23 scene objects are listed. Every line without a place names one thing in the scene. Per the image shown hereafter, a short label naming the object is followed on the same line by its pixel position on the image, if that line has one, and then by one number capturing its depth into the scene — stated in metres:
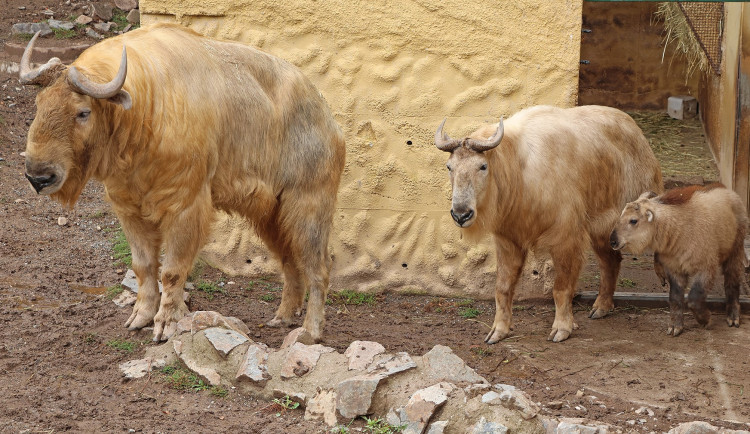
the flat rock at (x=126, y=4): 12.80
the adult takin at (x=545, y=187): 5.98
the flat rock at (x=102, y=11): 12.47
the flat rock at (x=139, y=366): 5.21
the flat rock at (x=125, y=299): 6.34
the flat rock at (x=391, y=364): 4.75
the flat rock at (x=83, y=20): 12.30
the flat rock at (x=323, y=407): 4.67
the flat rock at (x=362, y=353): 4.92
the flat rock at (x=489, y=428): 4.29
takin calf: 6.42
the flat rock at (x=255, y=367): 4.99
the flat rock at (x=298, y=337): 5.33
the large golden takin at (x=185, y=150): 4.98
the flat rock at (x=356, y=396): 4.62
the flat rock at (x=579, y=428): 4.24
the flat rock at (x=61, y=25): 12.07
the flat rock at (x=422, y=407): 4.40
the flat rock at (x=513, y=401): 4.40
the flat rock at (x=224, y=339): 5.16
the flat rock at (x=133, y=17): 12.41
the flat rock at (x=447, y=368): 4.75
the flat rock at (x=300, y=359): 4.96
